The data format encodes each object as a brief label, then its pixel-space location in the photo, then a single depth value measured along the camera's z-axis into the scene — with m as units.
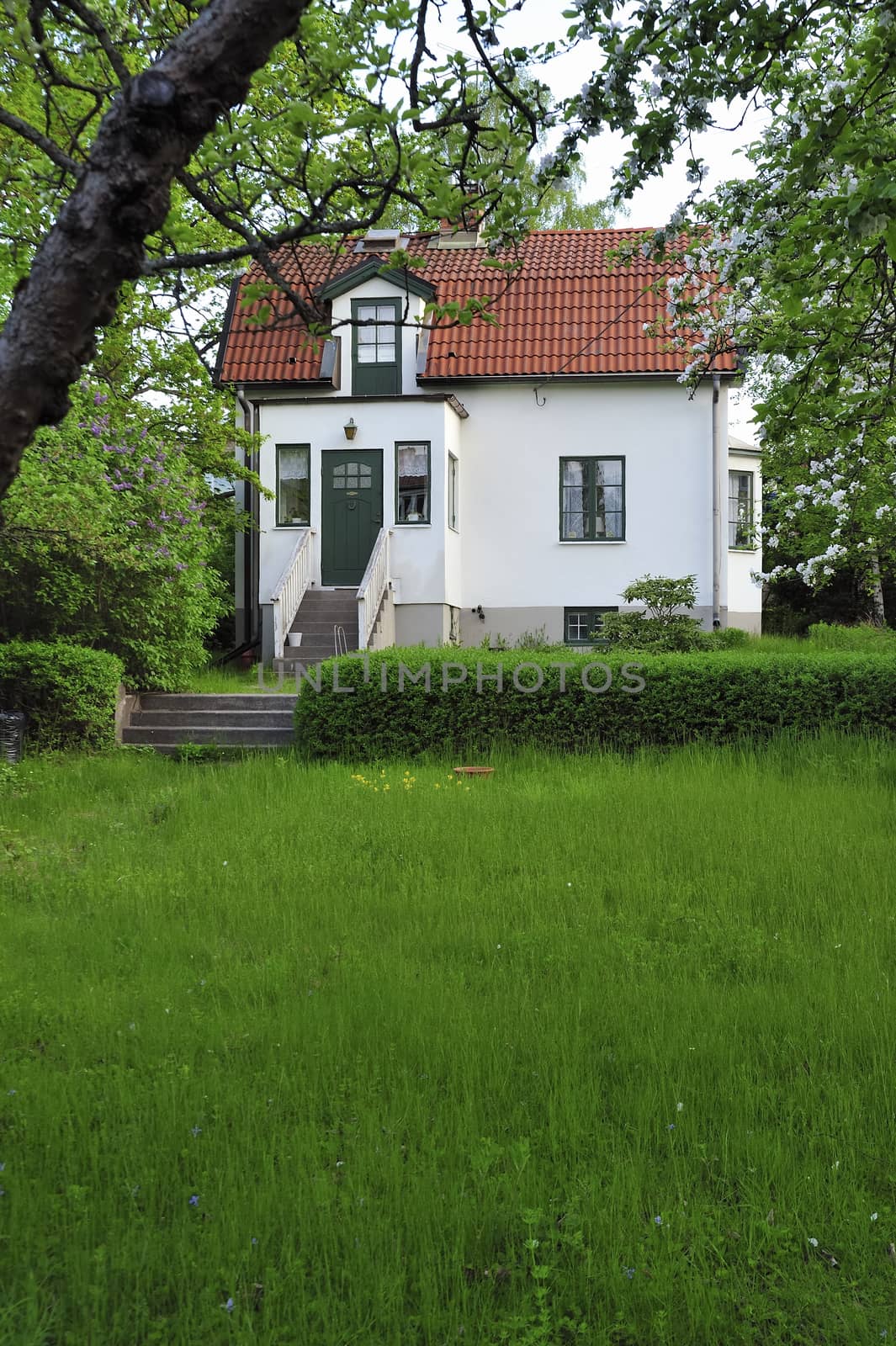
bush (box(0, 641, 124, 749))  12.04
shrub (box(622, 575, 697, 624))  18.41
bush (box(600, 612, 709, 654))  16.47
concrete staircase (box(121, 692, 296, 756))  12.98
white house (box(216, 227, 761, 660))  19.73
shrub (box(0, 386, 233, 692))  12.53
